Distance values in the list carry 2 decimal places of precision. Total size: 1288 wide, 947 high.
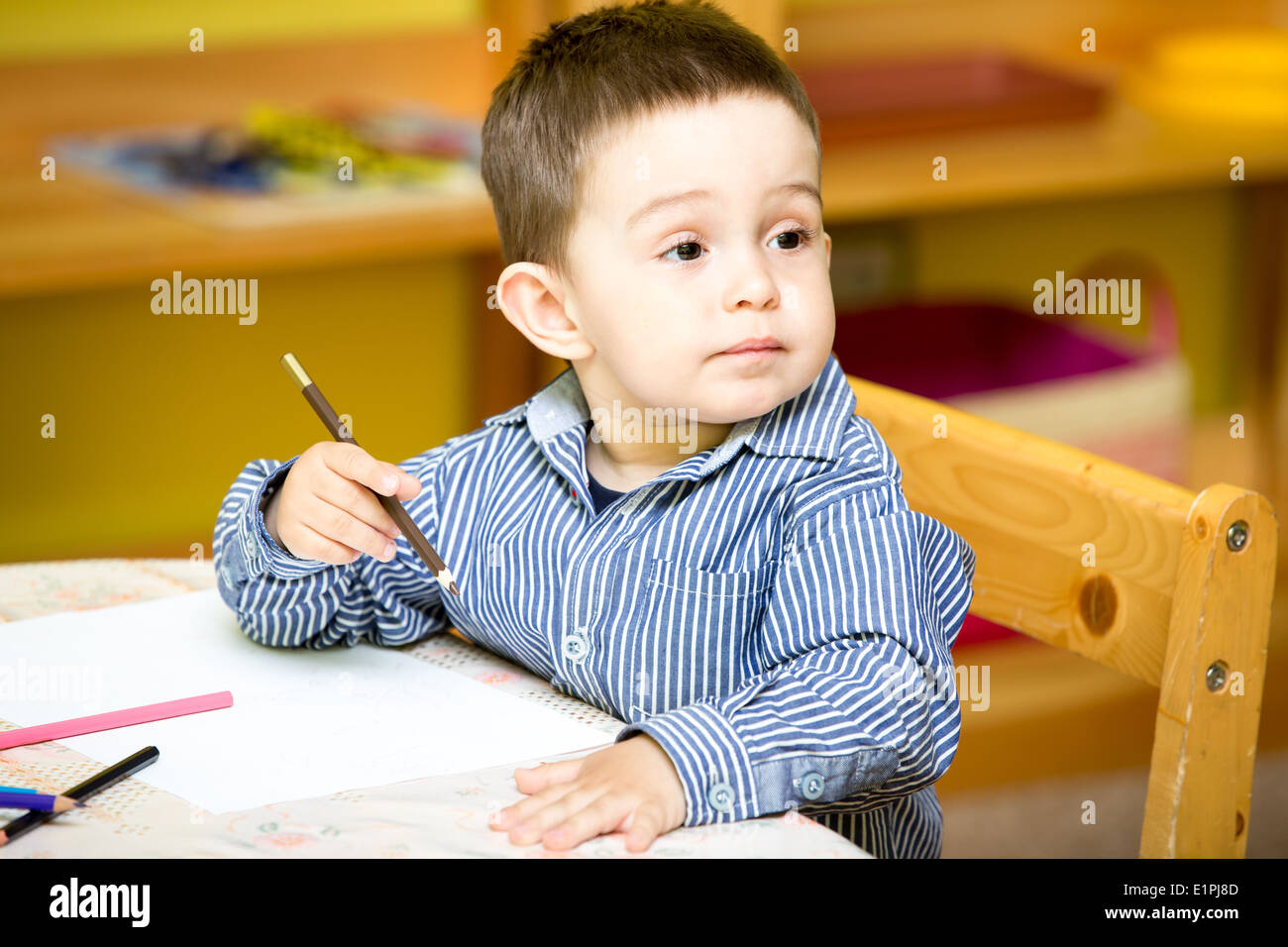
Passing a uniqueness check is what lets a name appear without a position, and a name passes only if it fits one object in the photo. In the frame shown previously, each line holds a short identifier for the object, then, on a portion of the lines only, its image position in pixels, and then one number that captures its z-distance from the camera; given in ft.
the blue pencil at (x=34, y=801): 4.32
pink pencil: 4.55
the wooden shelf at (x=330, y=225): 6.75
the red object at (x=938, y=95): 8.73
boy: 4.61
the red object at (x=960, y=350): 8.75
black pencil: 4.28
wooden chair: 4.74
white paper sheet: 4.47
